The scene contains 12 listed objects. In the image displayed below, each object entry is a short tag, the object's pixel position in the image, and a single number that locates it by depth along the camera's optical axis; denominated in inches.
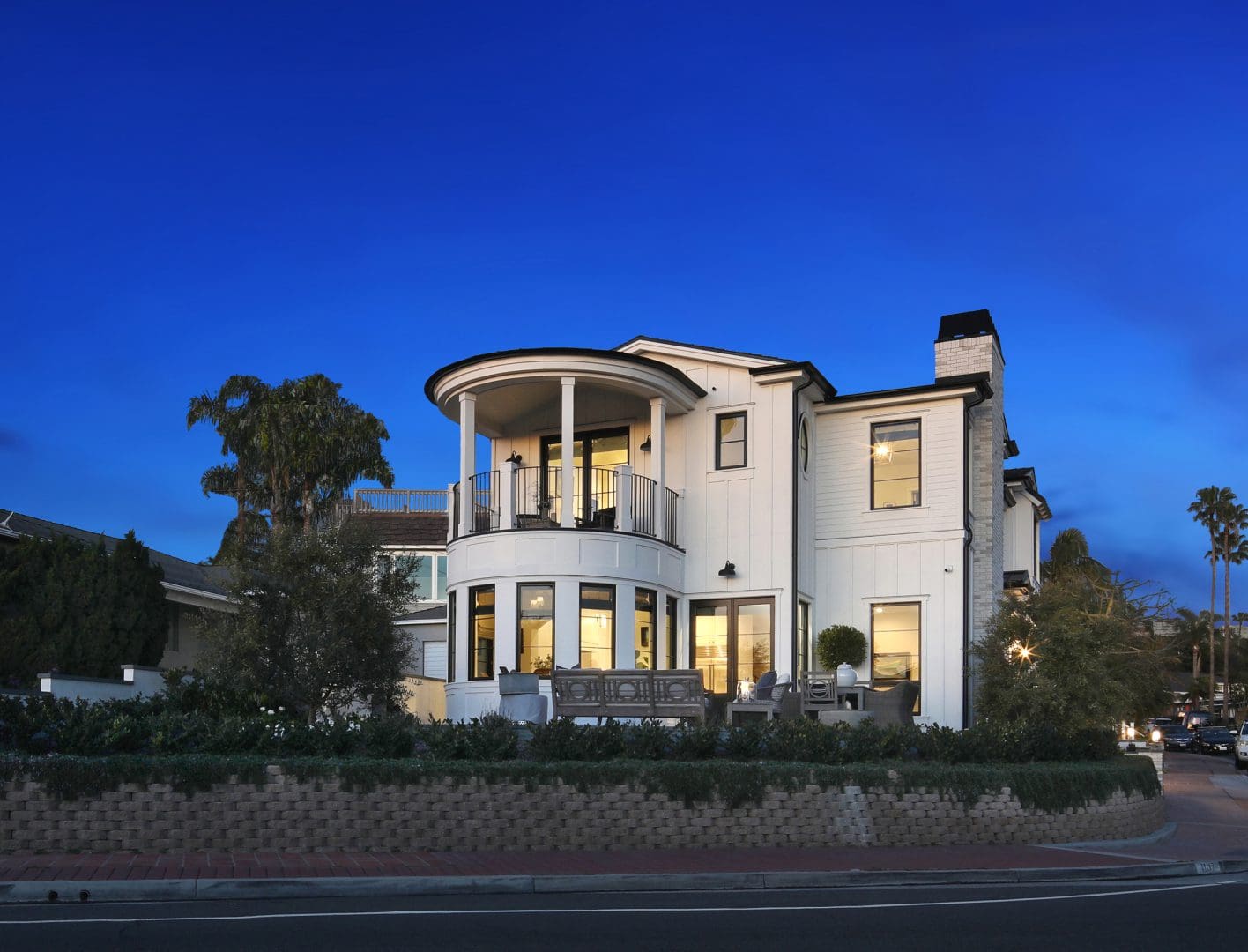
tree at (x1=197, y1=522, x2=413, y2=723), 685.3
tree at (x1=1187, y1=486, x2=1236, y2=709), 2997.0
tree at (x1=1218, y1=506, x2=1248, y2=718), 2967.5
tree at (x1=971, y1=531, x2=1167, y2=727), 677.3
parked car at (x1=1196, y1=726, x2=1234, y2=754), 1910.7
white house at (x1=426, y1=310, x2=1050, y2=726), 828.0
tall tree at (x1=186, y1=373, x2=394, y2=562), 1455.5
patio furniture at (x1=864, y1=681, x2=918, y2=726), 724.7
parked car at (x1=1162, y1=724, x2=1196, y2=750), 2032.5
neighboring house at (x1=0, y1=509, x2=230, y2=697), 924.6
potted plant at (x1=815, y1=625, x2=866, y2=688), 875.4
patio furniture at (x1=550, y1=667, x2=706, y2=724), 590.9
